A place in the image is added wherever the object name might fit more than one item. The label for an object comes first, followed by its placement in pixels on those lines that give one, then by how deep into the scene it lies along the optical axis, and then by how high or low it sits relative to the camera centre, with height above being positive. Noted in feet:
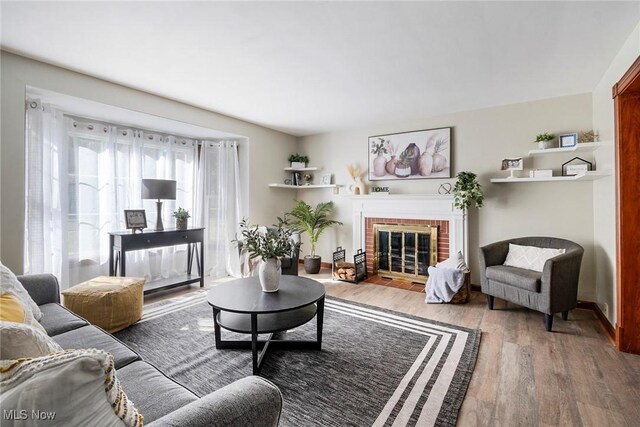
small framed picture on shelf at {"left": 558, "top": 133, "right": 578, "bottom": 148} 10.48 +2.60
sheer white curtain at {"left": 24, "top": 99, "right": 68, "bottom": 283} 9.29 +0.77
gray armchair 8.65 -2.20
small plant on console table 13.15 -0.22
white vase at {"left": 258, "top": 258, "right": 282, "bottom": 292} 7.72 -1.61
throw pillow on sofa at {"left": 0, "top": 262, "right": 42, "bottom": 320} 5.29 -1.36
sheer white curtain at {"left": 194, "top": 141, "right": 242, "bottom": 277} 15.24 +0.46
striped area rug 5.53 -3.62
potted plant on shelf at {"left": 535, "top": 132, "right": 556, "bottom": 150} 11.10 +2.71
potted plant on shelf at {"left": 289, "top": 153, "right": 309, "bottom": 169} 17.43 +3.13
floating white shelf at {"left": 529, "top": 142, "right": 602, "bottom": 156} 9.78 +2.25
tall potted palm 16.02 -0.54
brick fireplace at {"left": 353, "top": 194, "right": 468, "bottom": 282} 12.85 -0.21
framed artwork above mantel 13.56 +2.83
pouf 8.18 -2.51
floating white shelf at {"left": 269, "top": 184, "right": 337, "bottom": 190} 16.58 +1.59
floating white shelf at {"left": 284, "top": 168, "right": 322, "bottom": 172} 17.39 +2.63
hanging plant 11.94 +0.86
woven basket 11.12 -3.10
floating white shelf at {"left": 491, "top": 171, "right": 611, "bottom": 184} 8.98 +1.19
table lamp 12.00 +0.99
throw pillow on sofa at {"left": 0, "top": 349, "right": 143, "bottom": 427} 1.85 -1.14
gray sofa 2.82 -2.27
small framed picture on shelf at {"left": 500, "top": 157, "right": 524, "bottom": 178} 11.61 +1.91
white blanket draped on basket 11.03 -2.73
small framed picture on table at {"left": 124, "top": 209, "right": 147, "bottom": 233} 11.84 -0.19
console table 11.09 -1.26
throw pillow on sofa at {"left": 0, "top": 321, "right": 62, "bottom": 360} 2.68 -1.23
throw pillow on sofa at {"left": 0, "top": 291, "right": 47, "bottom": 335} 4.28 -1.46
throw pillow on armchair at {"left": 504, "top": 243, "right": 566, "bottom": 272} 9.95 -1.54
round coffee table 6.59 -2.24
